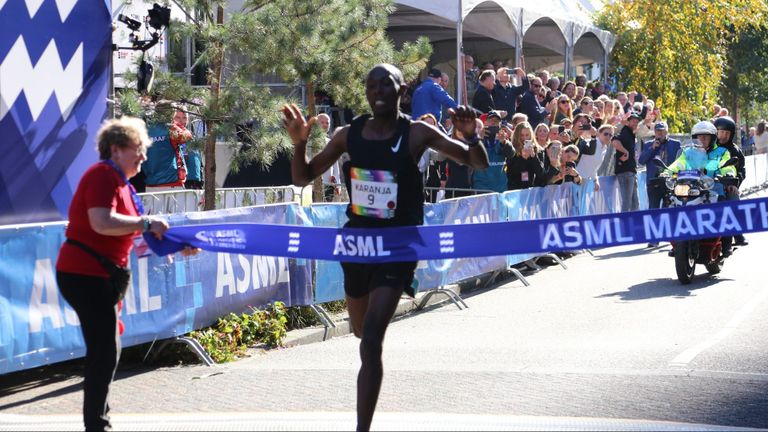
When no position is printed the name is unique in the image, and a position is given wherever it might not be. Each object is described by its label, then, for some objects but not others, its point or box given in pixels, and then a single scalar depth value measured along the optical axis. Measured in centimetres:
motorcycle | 1487
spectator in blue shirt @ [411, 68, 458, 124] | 1825
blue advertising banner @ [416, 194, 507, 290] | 1372
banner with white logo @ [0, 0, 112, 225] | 1066
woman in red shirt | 627
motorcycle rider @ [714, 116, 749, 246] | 1575
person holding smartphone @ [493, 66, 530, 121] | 2081
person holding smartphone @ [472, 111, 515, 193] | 1770
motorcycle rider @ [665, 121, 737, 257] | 1545
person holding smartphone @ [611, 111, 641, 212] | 2155
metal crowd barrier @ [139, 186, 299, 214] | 1360
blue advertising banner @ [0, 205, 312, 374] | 851
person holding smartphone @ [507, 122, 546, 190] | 1739
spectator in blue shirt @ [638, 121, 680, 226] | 2077
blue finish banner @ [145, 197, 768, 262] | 664
